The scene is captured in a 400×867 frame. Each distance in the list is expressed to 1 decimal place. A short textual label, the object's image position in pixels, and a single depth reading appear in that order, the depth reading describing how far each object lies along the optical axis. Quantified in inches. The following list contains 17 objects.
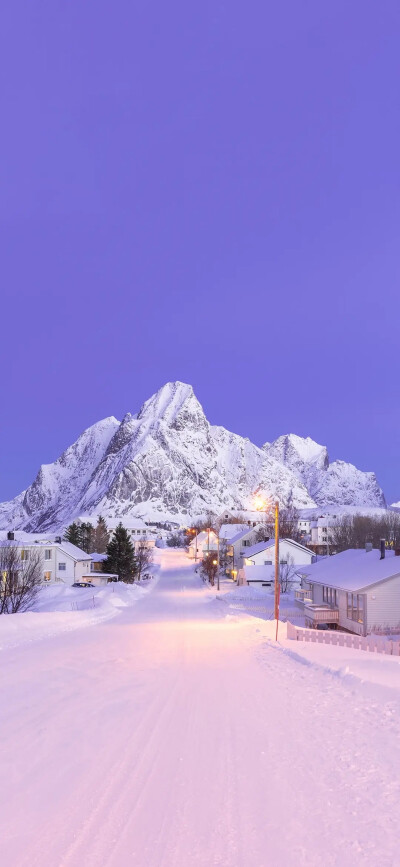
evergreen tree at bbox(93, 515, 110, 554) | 4633.4
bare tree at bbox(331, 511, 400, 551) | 4005.9
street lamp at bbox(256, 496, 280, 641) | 1083.8
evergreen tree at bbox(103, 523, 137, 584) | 2938.0
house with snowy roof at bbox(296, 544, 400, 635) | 1325.0
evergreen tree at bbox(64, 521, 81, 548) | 3597.4
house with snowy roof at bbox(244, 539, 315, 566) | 2876.5
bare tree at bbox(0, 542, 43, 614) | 1445.6
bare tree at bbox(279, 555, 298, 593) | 2662.4
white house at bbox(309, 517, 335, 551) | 5173.7
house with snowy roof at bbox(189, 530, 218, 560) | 4899.1
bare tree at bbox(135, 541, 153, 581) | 3172.2
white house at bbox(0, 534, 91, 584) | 2679.6
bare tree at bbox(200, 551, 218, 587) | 2932.6
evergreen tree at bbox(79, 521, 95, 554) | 3848.9
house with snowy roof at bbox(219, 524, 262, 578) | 3795.3
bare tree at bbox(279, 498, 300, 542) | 4480.8
